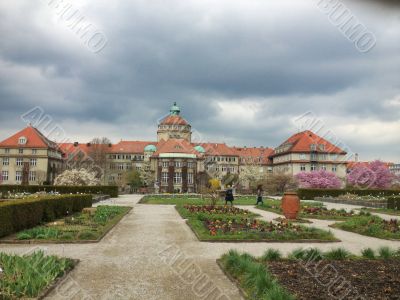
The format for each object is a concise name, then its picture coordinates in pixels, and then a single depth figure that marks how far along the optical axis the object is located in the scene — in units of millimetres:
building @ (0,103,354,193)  79438
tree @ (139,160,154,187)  83988
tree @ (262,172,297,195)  63875
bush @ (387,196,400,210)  28734
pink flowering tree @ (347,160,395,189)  65250
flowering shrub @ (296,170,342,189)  65062
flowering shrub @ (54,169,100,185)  55281
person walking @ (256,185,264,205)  31484
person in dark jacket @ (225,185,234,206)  28266
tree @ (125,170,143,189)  77562
